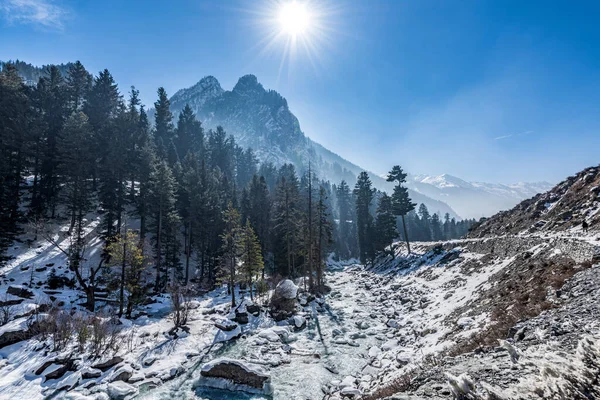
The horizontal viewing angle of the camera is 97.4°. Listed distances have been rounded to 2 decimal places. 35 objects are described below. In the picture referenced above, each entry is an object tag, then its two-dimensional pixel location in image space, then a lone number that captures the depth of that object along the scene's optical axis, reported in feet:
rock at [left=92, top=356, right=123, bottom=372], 48.42
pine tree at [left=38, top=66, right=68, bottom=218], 116.57
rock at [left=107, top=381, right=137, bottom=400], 41.90
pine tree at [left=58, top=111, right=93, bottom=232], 103.19
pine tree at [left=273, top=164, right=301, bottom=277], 120.37
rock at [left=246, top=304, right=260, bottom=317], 82.48
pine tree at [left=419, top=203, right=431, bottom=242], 301.96
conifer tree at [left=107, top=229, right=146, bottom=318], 74.95
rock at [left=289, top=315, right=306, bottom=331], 73.63
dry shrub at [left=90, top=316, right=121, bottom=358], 52.39
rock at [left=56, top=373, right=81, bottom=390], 42.86
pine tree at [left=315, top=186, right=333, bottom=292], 110.42
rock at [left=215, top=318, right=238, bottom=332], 71.63
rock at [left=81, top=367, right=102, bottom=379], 46.06
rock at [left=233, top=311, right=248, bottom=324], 76.48
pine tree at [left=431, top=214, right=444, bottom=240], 319.88
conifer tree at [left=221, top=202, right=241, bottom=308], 94.17
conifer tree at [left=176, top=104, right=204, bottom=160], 231.71
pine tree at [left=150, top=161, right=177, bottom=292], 107.91
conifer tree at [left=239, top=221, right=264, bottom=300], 97.81
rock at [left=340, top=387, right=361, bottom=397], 35.26
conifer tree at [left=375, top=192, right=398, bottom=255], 163.53
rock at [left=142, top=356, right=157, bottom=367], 52.01
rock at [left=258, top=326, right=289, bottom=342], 64.67
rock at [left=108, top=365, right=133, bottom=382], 45.96
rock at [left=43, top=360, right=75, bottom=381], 44.70
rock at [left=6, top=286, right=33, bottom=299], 66.74
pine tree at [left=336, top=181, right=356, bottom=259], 291.95
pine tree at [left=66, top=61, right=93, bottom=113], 165.27
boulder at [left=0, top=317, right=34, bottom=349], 49.78
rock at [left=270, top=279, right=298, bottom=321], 83.13
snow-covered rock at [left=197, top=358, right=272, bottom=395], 43.06
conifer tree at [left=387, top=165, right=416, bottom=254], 156.56
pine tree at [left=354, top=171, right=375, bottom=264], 195.38
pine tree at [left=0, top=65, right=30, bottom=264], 92.02
